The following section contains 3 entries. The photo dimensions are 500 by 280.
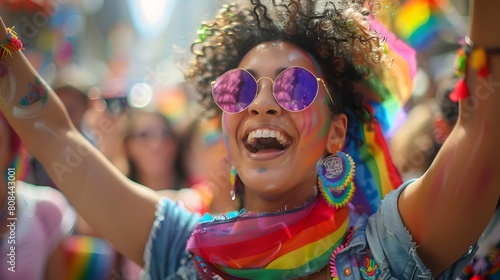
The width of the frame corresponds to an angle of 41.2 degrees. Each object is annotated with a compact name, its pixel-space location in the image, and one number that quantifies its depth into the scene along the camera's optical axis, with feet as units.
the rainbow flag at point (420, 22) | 9.22
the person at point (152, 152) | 11.42
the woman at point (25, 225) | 7.39
